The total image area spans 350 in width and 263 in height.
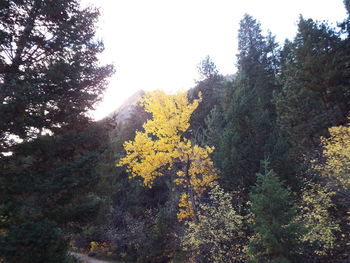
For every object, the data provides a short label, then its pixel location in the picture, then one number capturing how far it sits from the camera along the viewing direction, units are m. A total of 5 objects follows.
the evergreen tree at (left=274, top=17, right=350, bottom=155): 13.51
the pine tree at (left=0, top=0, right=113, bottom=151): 6.44
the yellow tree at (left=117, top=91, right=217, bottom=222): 9.11
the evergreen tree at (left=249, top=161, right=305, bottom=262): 6.77
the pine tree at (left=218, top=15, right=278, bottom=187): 10.84
